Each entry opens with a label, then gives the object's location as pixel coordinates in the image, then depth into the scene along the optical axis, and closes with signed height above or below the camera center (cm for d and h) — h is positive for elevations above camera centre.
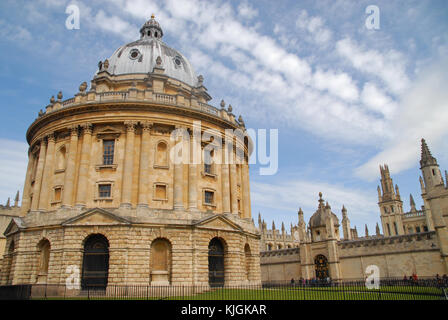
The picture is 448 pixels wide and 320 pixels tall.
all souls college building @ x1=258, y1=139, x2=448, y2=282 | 3167 +221
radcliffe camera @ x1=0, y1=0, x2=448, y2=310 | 2577 +528
